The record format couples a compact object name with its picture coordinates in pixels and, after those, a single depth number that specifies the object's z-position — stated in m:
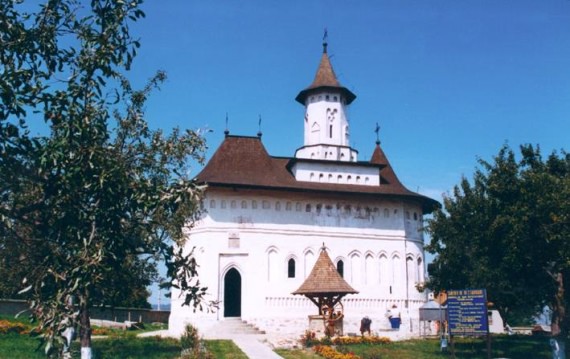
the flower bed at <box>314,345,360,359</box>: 19.38
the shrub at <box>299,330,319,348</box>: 22.84
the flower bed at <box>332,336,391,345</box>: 23.08
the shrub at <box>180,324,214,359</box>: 17.89
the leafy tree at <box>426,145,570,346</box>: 19.23
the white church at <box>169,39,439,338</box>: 30.78
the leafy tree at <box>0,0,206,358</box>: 7.77
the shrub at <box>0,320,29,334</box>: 23.12
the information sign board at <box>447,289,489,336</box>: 16.48
